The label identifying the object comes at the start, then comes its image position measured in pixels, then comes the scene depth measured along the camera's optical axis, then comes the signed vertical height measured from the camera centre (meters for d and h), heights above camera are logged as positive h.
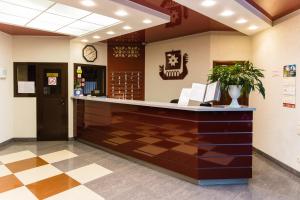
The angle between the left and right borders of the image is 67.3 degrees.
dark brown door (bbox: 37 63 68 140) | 5.55 -0.27
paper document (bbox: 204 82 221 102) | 3.22 -0.03
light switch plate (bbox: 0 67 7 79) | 4.97 +0.38
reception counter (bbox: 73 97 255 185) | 3.09 -0.73
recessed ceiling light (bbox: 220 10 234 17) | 3.35 +1.19
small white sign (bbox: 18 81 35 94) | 5.52 +0.07
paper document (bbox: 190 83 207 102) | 3.41 -0.01
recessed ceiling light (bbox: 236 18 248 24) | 3.75 +1.20
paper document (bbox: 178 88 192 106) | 3.50 -0.09
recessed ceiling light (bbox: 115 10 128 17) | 3.30 +1.17
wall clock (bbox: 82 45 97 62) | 5.88 +0.99
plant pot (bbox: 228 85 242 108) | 3.18 -0.02
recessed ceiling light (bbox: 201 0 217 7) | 2.94 +1.18
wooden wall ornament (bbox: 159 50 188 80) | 5.75 +0.64
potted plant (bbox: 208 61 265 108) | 3.13 +0.18
